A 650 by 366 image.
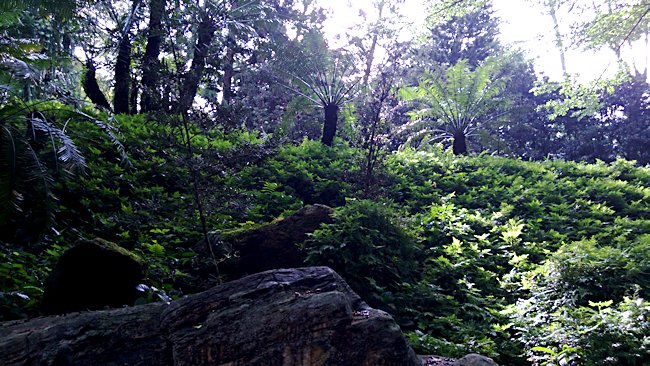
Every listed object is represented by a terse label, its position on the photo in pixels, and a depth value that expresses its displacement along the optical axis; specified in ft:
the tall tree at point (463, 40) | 78.07
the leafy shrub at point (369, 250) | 16.24
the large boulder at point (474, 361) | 10.91
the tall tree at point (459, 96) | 42.14
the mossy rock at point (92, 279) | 11.94
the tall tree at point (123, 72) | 28.28
